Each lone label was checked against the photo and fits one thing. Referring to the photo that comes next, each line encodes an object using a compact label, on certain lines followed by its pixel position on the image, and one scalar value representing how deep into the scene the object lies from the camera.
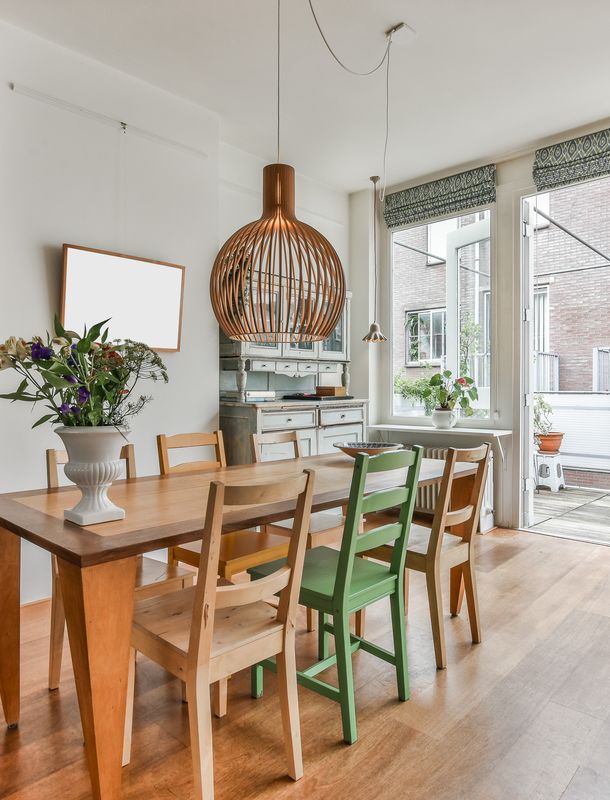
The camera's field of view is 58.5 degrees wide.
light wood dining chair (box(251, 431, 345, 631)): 2.46
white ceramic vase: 1.60
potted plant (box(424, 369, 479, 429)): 4.54
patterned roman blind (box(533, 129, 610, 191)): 3.88
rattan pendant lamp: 2.13
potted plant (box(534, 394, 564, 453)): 6.29
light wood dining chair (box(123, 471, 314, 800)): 1.38
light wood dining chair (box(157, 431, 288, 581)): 2.04
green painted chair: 1.74
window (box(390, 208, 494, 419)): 4.64
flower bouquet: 1.56
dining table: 1.37
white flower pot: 4.58
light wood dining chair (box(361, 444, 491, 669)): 2.18
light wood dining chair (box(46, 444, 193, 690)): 1.97
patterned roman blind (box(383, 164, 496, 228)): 4.49
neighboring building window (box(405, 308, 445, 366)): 4.97
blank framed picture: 3.04
